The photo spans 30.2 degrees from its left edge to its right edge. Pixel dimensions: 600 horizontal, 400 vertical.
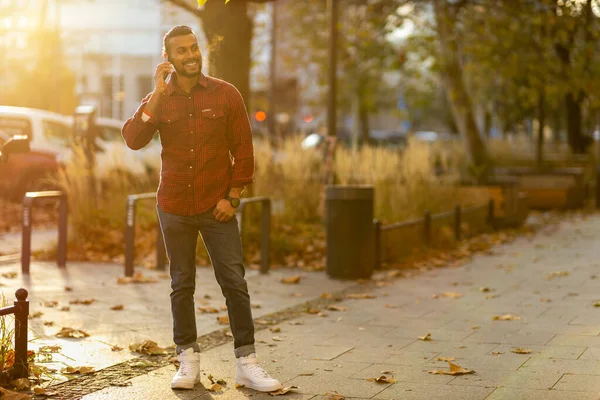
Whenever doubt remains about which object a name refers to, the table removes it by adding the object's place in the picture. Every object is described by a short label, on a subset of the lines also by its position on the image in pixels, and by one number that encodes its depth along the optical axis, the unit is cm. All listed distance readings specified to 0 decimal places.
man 581
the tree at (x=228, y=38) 1243
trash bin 1086
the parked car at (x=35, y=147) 1803
